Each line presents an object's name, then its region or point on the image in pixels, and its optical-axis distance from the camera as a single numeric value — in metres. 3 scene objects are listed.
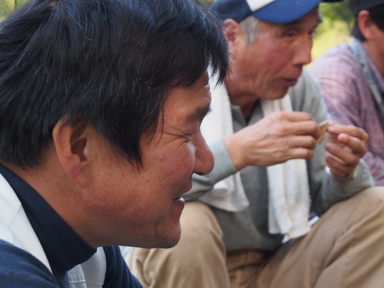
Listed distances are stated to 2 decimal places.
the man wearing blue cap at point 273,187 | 1.95
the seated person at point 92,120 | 1.02
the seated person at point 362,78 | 2.91
